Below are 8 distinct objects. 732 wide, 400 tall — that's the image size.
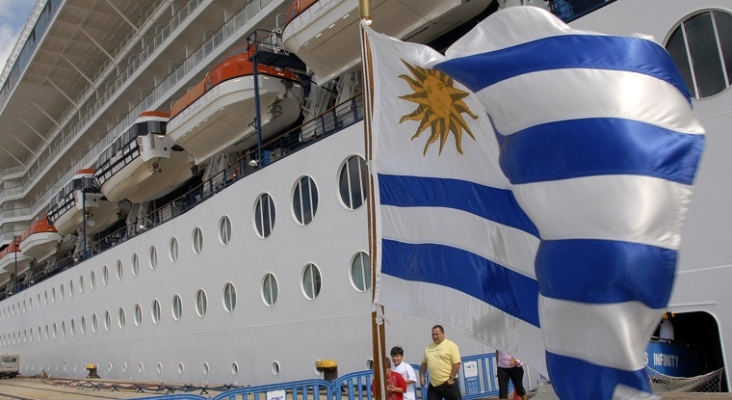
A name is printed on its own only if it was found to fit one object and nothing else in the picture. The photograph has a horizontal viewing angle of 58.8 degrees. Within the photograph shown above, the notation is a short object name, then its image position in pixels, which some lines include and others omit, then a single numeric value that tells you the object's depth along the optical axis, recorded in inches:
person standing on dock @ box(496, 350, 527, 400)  261.0
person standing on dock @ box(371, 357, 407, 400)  223.8
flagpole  156.3
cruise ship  246.1
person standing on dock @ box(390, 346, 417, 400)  226.5
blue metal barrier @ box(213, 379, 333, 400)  249.3
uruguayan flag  98.3
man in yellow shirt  223.0
